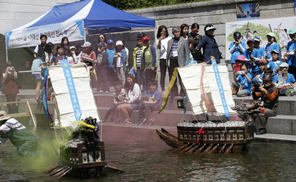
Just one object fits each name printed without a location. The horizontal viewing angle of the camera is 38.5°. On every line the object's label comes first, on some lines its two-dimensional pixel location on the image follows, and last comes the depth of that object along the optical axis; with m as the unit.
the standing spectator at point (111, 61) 17.66
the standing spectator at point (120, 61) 17.45
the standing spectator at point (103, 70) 17.47
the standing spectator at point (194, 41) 14.94
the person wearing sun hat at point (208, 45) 14.13
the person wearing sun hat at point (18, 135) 10.56
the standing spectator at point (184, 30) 14.73
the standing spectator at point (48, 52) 17.78
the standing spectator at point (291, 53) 14.46
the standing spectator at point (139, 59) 16.21
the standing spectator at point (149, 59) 15.73
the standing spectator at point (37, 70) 18.42
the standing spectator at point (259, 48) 14.41
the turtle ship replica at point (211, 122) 10.62
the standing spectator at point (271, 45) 14.80
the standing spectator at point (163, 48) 15.51
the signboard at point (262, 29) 15.86
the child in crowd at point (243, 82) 14.00
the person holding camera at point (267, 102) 12.14
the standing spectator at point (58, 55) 16.65
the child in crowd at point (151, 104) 14.66
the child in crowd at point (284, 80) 13.28
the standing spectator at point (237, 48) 14.95
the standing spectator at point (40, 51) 18.48
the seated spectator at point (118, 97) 15.45
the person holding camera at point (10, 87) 19.44
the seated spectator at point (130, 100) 15.16
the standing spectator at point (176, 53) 14.45
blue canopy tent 17.56
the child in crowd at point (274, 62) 13.80
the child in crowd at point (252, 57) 14.27
